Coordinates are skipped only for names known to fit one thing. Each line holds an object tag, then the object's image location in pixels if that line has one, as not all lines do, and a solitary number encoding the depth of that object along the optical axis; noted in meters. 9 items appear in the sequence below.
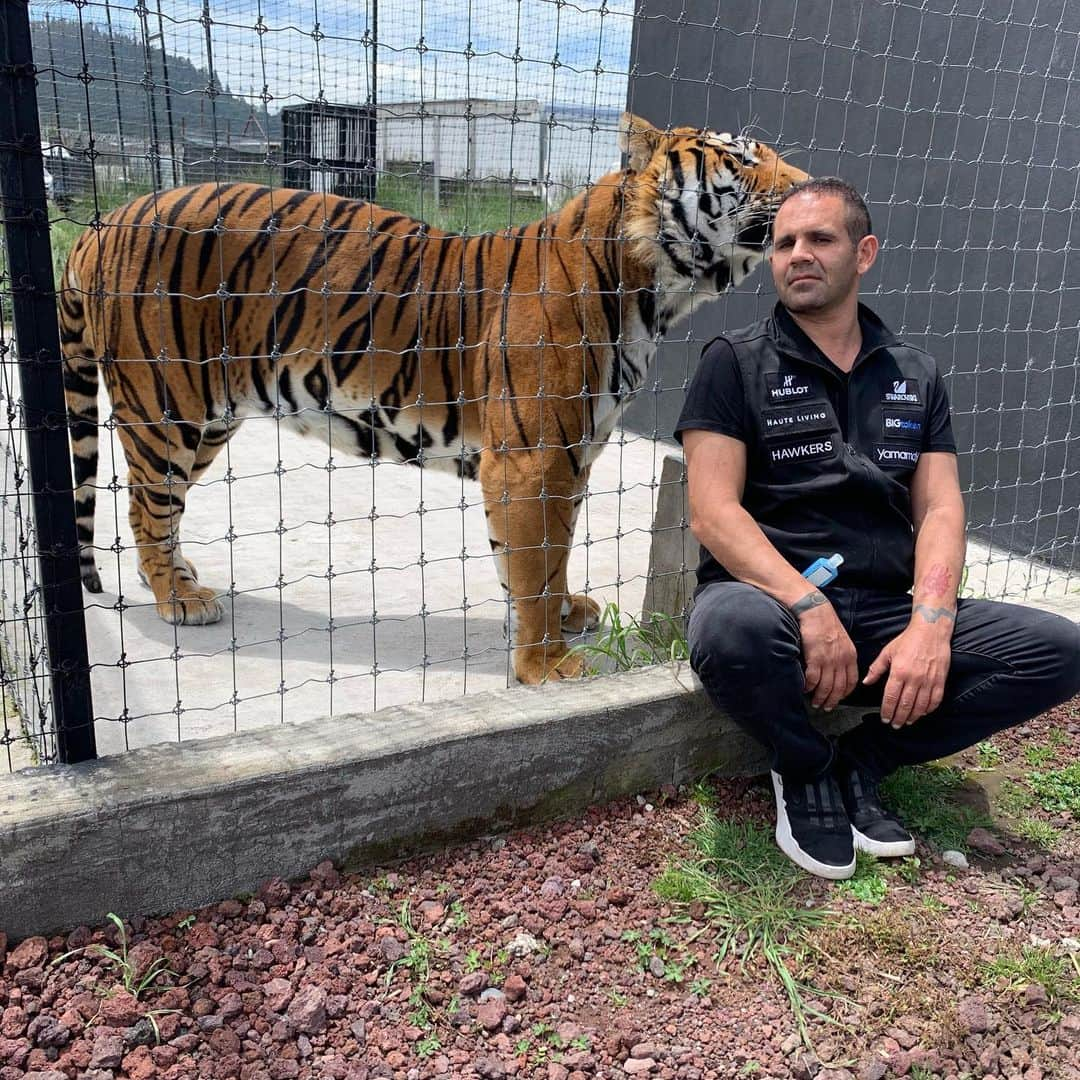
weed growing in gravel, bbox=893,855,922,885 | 2.57
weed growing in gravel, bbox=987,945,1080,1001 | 2.23
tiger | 3.43
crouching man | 2.53
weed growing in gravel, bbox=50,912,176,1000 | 2.08
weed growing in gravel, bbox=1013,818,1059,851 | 2.77
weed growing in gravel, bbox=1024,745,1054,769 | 3.17
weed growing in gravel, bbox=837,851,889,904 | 2.49
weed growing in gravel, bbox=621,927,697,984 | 2.25
